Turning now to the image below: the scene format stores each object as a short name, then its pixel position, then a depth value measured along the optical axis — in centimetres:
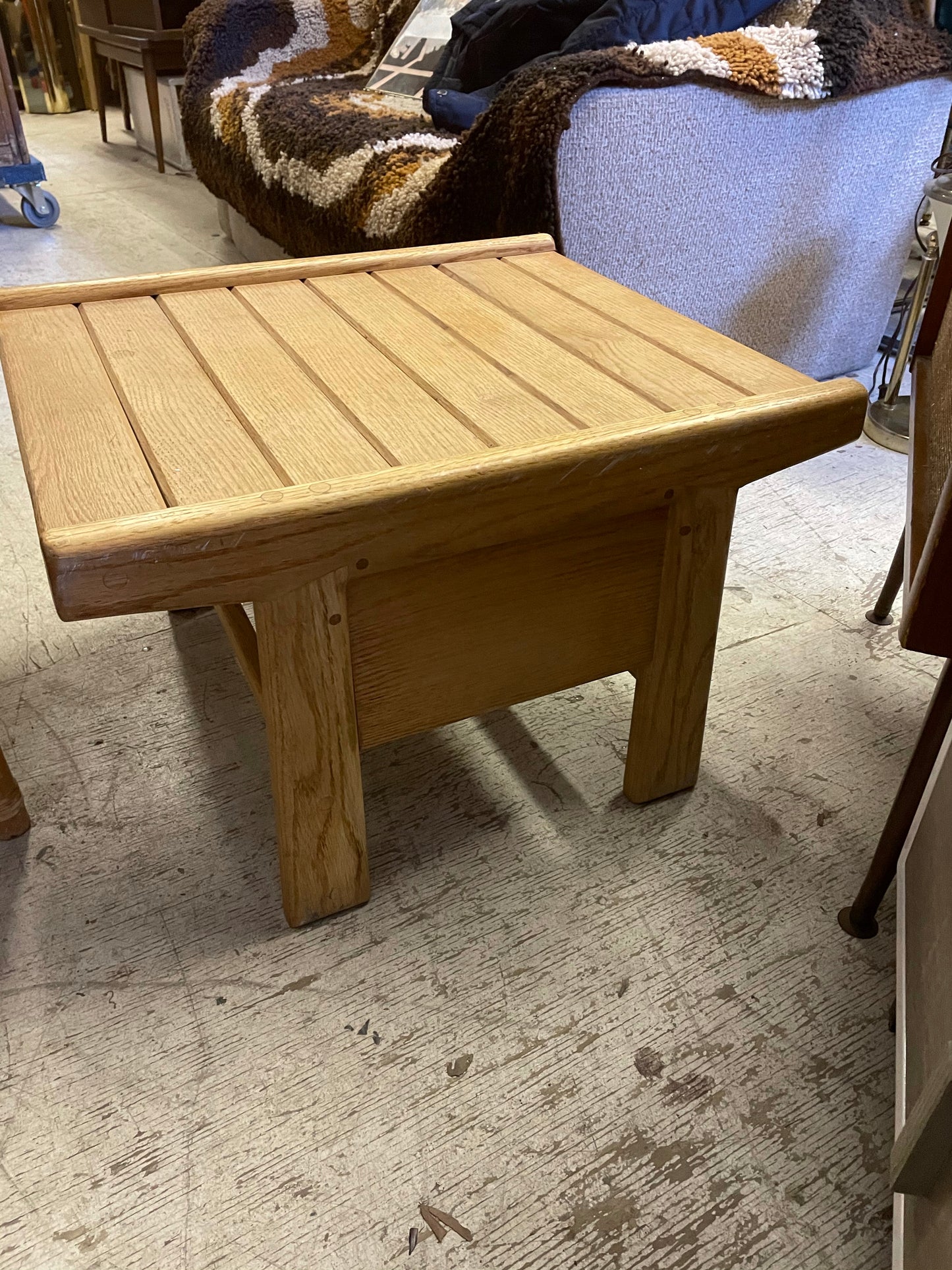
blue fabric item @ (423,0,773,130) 157
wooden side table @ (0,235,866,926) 67
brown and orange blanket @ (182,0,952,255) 137
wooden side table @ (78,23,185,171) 317
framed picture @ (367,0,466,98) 227
